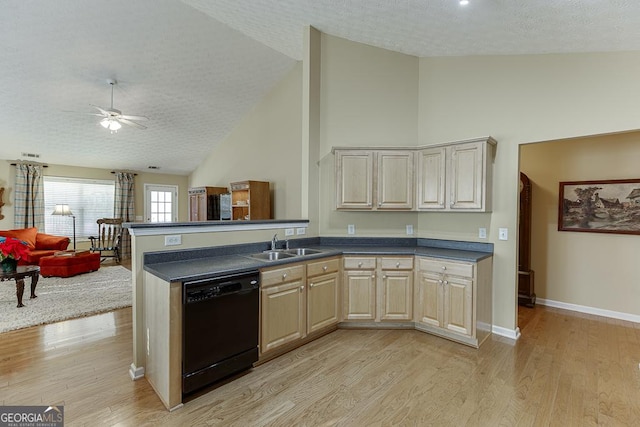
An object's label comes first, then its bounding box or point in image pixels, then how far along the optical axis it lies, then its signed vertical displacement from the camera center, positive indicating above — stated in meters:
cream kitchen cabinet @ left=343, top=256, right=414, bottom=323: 3.32 -0.84
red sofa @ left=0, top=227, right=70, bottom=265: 5.85 -0.67
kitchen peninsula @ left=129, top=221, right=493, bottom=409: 2.14 -0.73
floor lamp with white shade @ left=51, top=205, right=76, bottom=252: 6.73 -0.05
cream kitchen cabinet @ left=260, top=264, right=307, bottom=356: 2.57 -0.85
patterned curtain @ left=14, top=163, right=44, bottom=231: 6.45 +0.24
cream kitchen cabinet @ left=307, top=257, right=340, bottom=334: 3.00 -0.85
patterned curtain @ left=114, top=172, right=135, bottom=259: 7.70 +0.18
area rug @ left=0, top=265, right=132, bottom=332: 3.65 -1.28
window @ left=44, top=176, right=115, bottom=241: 6.95 +0.16
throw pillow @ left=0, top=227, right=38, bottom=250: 5.93 -0.51
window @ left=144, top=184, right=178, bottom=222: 8.28 +0.21
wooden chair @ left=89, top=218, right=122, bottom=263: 7.06 -0.70
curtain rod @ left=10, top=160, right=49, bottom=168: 6.43 +0.98
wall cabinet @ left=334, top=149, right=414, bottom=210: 3.55 +0.38
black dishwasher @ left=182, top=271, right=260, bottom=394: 2.09 -0.87
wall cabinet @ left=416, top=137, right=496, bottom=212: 3.12 +0.39
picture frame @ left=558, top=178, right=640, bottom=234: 3.63 +0.10
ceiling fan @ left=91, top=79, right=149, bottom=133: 4.20 +1.31
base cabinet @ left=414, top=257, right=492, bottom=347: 2.94 -0.87
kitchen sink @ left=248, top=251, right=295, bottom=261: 3.09 -0.46
